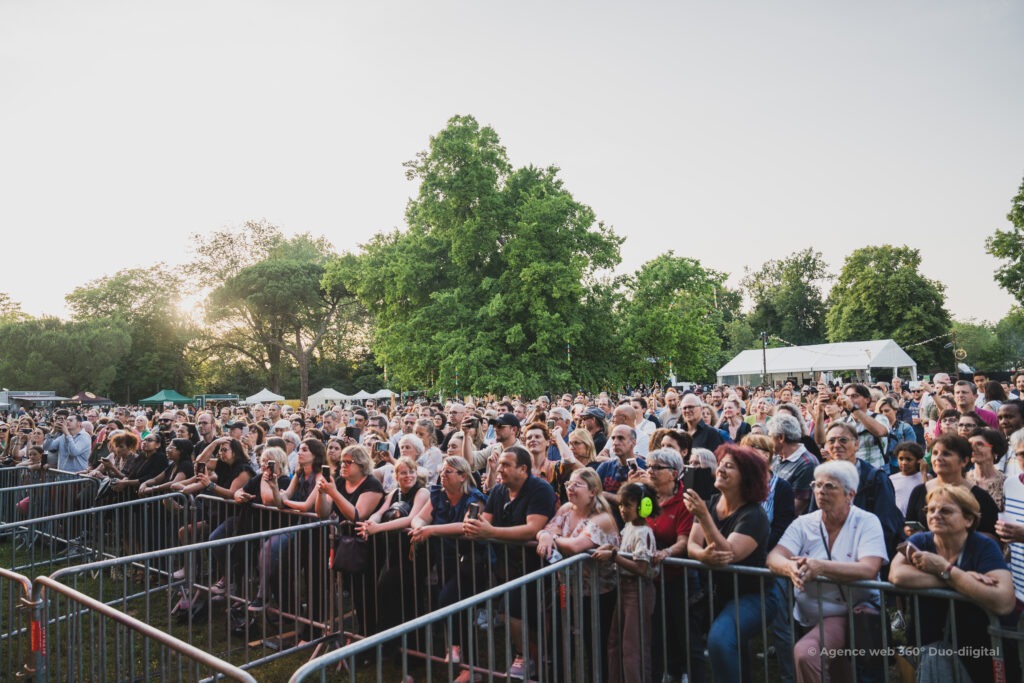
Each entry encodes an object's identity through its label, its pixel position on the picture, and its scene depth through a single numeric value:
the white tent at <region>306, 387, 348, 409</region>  50.62
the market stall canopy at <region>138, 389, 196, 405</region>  48.65
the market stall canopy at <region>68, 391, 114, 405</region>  49.91
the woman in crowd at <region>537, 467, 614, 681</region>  4.05
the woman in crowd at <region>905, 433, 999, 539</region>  4.15
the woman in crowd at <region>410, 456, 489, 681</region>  4.83
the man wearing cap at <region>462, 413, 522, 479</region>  6.98
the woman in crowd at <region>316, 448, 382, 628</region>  5.32
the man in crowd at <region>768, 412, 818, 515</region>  4.85
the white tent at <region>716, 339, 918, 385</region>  47.50
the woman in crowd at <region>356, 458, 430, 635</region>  5.15
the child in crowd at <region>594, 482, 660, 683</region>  3.87
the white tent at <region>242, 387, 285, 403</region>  46.59
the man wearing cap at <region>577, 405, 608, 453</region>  7.03
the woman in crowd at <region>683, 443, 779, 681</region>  3.52
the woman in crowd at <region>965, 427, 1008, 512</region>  4.56
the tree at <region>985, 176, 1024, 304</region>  32.53
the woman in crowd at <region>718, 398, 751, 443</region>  8.47
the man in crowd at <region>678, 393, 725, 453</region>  6.56
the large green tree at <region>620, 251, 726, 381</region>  28.12
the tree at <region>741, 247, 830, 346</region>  80.56
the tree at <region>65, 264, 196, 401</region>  56.78
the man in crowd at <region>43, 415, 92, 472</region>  10.90
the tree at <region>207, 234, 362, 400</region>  49.12
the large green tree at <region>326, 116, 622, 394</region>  26.02
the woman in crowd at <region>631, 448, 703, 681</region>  4.14
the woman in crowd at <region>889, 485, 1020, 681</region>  2.91
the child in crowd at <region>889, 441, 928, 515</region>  5.33
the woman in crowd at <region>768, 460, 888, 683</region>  3.22
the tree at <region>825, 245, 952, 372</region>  58.69
